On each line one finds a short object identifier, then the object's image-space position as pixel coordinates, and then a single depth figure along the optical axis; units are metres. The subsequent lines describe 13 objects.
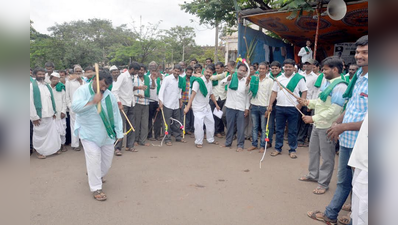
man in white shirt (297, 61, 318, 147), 6.67
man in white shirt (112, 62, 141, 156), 5.77
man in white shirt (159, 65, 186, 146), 6.44
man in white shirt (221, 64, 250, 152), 6.12
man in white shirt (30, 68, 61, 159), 5.21
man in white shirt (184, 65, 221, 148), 6.45
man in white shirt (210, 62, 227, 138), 7.25
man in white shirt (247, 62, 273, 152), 6.01
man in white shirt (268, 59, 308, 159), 5.40
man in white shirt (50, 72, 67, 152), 5.87
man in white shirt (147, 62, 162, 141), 6.94
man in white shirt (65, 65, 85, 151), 5.98
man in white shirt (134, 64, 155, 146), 6.23
